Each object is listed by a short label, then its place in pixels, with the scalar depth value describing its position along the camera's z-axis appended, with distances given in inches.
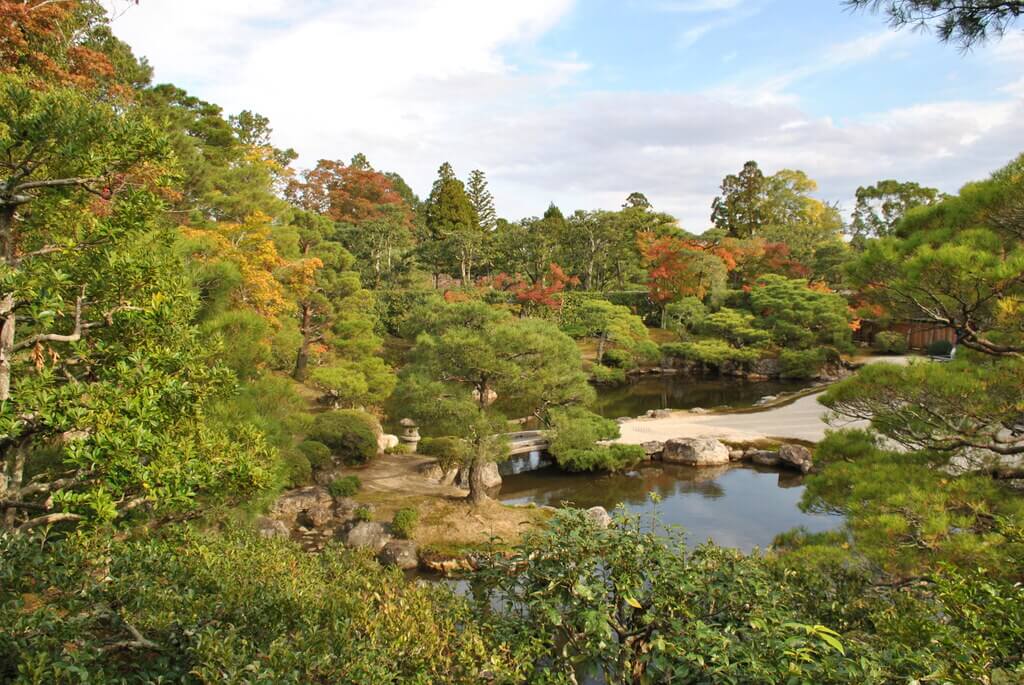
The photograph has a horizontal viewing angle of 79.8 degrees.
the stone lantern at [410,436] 624.4
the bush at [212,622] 92.8
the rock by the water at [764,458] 608.4
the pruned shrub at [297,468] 446.9
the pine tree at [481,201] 1556.3
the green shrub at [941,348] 1054.4
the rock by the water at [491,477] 543.2
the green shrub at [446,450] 420.2
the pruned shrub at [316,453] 501.0
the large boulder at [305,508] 422.6
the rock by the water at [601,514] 406.0
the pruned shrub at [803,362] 989.8
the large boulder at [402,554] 367.9
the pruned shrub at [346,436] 537.6
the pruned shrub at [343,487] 449.9
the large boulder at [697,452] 609.9
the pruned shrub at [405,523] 392.8
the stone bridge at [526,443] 624.4
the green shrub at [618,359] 1074.7
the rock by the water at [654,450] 631.2
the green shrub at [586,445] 445.1
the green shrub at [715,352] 1041.5
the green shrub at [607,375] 931.3
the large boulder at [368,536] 385.1
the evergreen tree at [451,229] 1211.9
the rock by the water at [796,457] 581.8
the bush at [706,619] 91.3
